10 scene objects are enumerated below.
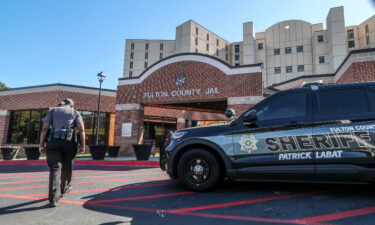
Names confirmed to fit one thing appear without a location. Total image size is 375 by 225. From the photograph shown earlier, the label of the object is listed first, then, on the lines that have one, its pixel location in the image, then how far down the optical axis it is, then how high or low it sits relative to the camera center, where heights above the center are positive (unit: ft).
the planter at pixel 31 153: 41.86 -3.36
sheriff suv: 11.14 -0.15
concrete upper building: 133.08 +62.57
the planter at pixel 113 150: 42.42 -2.59
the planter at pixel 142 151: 35.94 -2.23
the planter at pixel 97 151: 37.90 -2.50
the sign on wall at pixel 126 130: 47.41 +1.41
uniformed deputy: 11.72 -0.41
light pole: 49.16 +13.16
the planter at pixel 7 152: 44.39 -3.50
